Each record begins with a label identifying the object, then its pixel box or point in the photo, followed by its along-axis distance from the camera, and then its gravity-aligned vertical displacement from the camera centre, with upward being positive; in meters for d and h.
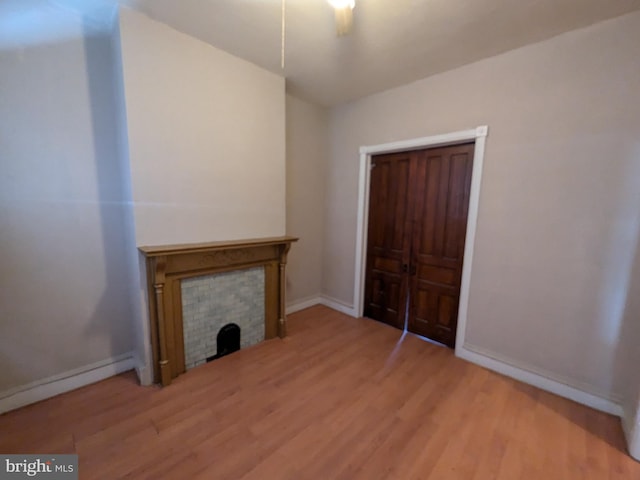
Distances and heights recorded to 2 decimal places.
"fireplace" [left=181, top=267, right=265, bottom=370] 2.24 -0.96
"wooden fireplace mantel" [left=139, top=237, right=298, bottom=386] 1.98 -0.57
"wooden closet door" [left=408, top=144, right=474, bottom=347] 2.55 -0.26
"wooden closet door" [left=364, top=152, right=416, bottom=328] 2.97 -0.33
